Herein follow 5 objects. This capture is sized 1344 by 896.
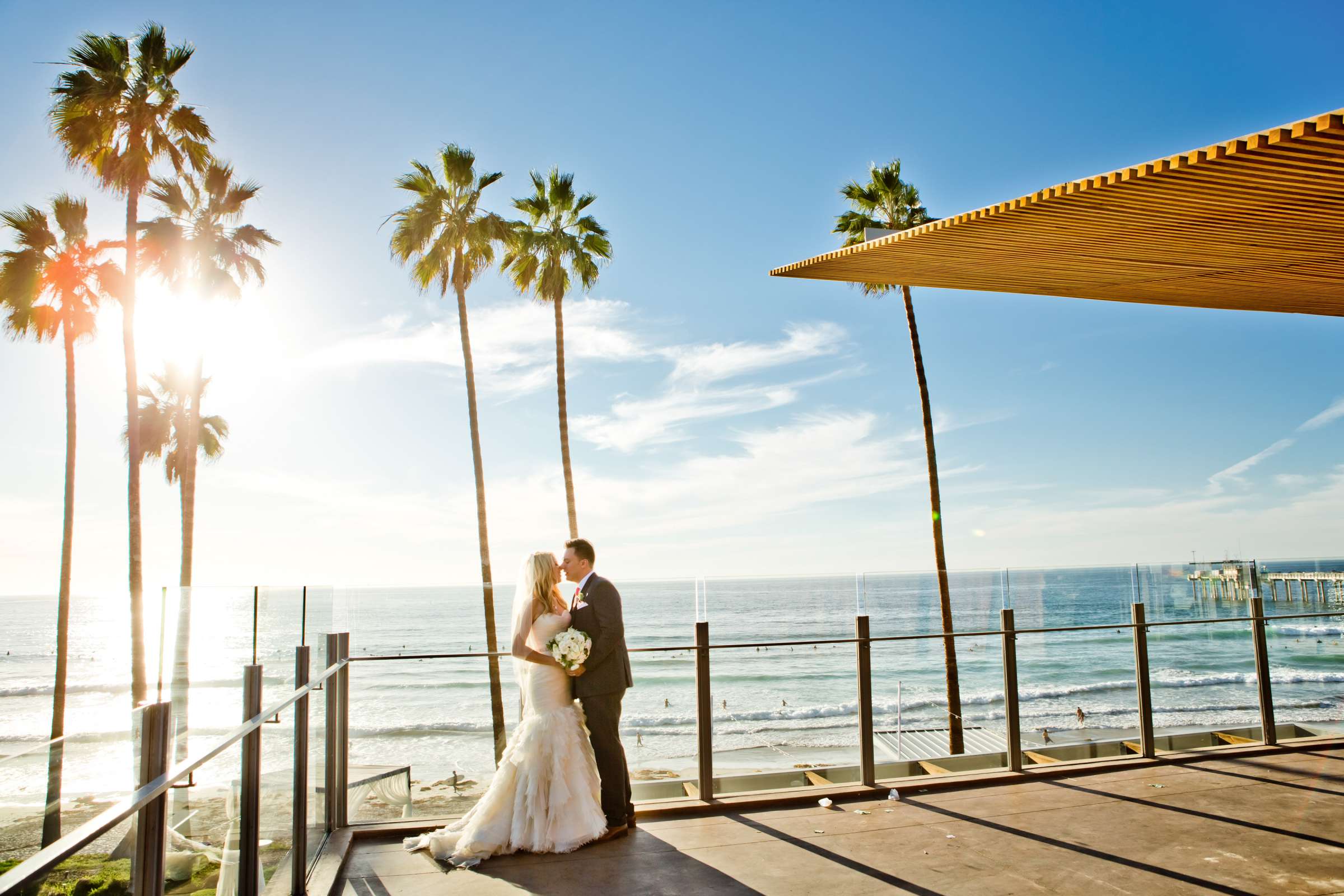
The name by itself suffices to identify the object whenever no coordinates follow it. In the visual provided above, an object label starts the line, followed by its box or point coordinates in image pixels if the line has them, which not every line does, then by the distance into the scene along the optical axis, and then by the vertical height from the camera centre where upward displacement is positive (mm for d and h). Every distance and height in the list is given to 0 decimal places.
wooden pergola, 3553 +1596
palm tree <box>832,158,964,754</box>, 20250 +7839
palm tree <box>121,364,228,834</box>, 22125 +3540
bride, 4633 -1214
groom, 5008 -787
